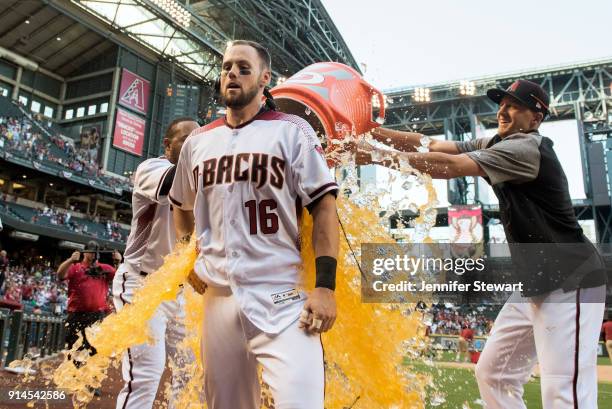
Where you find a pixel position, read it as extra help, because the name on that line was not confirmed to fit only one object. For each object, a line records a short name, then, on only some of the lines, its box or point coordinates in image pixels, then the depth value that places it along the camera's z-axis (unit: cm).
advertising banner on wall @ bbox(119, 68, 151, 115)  3672
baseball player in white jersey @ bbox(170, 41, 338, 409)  189
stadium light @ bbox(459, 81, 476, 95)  3478
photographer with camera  709
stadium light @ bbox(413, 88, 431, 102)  3600
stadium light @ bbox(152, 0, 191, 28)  3016
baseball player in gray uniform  257
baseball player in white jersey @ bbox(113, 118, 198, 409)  318
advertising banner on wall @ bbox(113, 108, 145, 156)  3631
